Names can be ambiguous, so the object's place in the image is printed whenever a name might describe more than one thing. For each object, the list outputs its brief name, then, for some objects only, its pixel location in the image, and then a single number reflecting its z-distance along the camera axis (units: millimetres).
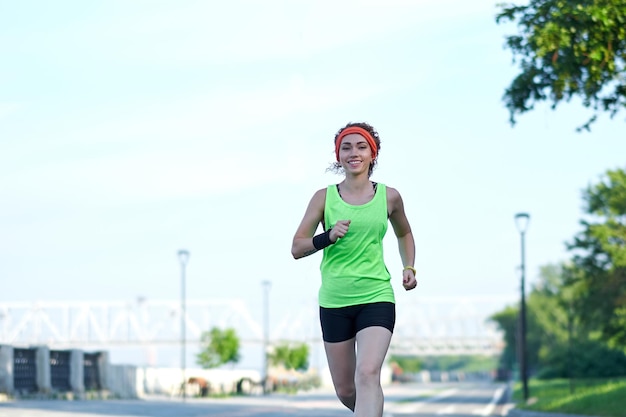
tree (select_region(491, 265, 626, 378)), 71688
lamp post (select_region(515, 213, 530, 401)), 44097
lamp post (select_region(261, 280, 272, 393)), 93569
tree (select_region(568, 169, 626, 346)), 46094
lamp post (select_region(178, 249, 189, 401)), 67438
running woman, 6738
